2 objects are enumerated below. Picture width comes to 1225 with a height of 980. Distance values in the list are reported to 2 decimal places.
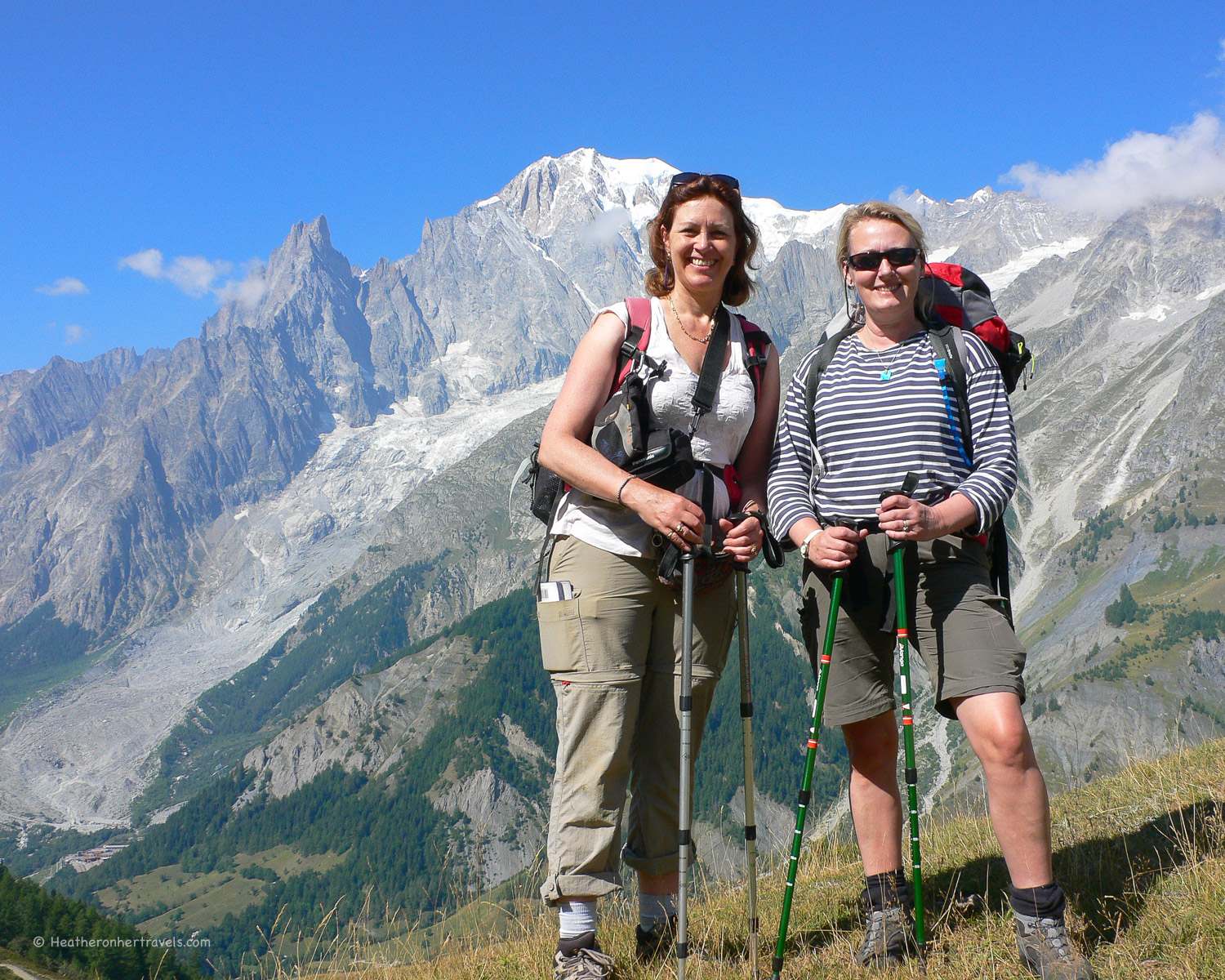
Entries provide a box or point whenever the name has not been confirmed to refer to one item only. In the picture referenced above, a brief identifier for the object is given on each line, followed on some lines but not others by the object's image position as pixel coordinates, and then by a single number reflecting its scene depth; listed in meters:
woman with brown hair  4.83
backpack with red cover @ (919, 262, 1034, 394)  5.45
